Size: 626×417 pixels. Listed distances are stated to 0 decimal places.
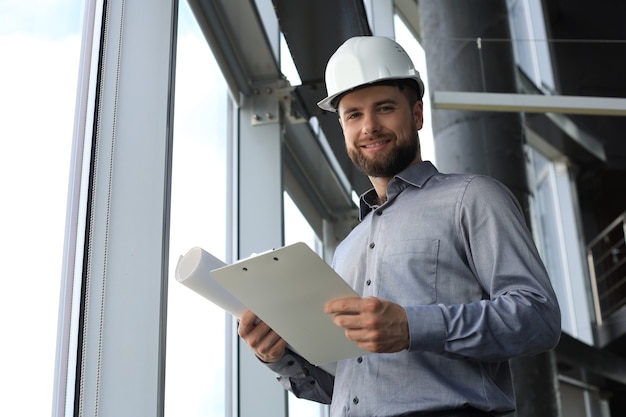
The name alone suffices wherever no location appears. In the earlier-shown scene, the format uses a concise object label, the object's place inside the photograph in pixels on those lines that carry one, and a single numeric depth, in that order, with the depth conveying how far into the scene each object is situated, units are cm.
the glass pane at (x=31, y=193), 189
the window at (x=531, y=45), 468
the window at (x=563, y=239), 873
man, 158
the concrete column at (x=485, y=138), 545
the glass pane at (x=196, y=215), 292
